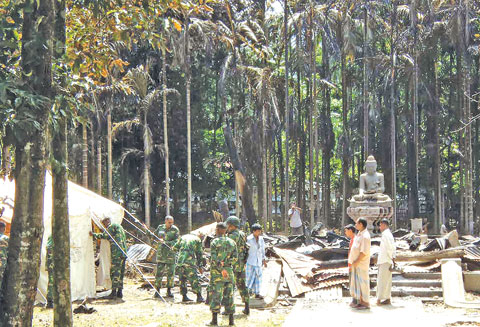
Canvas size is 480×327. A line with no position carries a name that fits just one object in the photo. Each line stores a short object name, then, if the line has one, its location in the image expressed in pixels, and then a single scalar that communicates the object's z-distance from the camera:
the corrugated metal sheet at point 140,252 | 18.05
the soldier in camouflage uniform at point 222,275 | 10.76
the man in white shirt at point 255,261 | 12.96
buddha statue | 22.25
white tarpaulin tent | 14.13
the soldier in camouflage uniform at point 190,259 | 13.34
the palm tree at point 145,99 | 27.75
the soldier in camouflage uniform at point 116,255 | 14.06
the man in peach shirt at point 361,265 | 11.56
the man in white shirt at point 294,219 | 23.80
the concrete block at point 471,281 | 14.73
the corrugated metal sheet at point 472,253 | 15.67
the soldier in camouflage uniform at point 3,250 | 11.81
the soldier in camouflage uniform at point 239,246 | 11.53
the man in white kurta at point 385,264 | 12.16
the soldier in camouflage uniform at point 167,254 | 14.20
